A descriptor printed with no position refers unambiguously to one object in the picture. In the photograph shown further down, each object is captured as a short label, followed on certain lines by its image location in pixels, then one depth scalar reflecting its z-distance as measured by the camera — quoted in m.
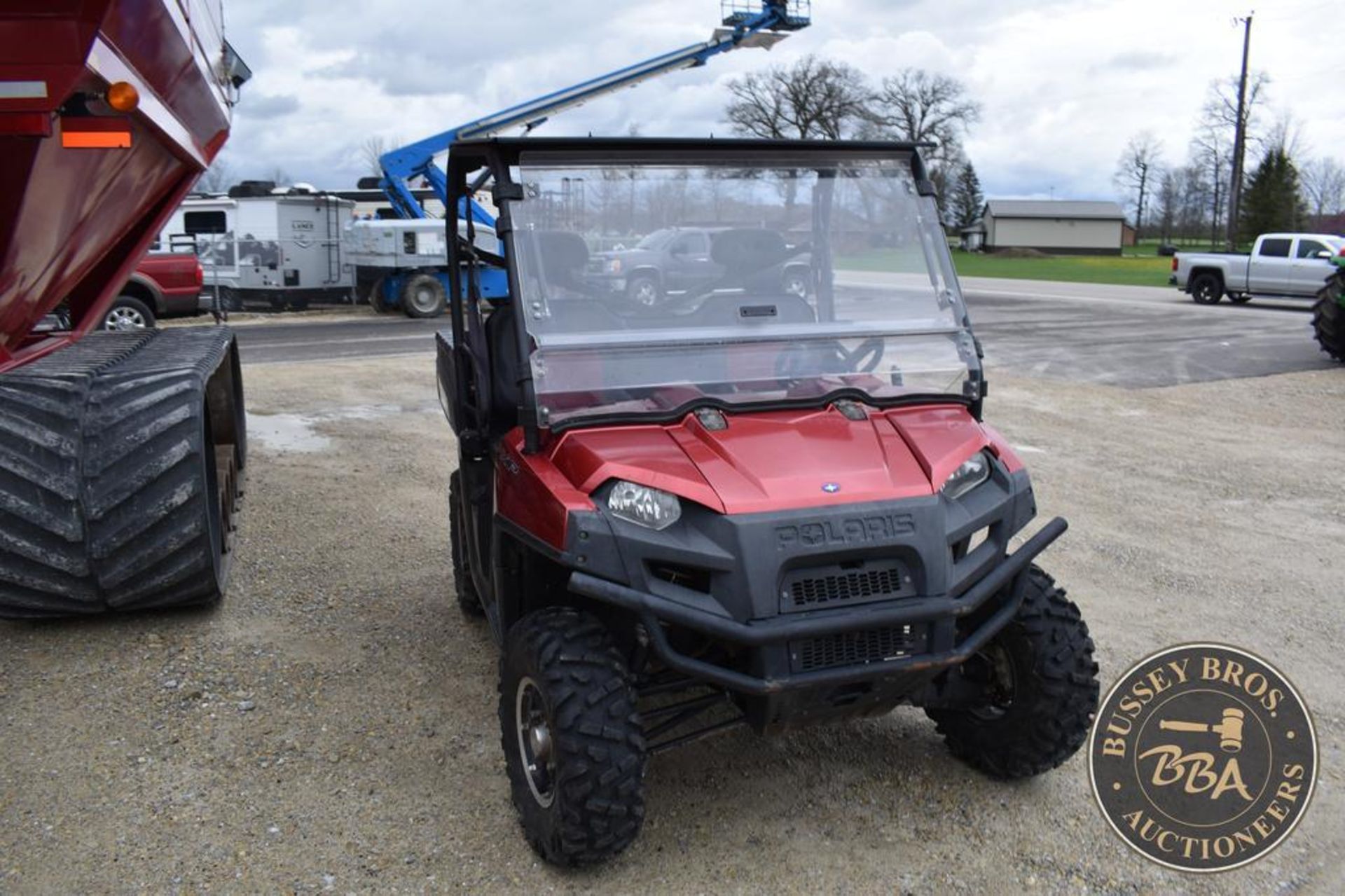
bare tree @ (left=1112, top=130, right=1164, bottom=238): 97.94
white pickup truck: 23.33
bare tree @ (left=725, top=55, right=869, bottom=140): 64.81
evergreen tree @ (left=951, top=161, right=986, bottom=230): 100.69
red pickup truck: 16.69
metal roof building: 91.69
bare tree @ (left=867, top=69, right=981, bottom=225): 73.69
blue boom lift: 21.31
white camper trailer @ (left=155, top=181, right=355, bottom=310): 21.81
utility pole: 48.47
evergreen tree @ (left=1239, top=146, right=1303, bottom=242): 57.38
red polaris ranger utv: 3.13
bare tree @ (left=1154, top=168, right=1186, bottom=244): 94.94
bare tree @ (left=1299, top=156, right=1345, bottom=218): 79.88
